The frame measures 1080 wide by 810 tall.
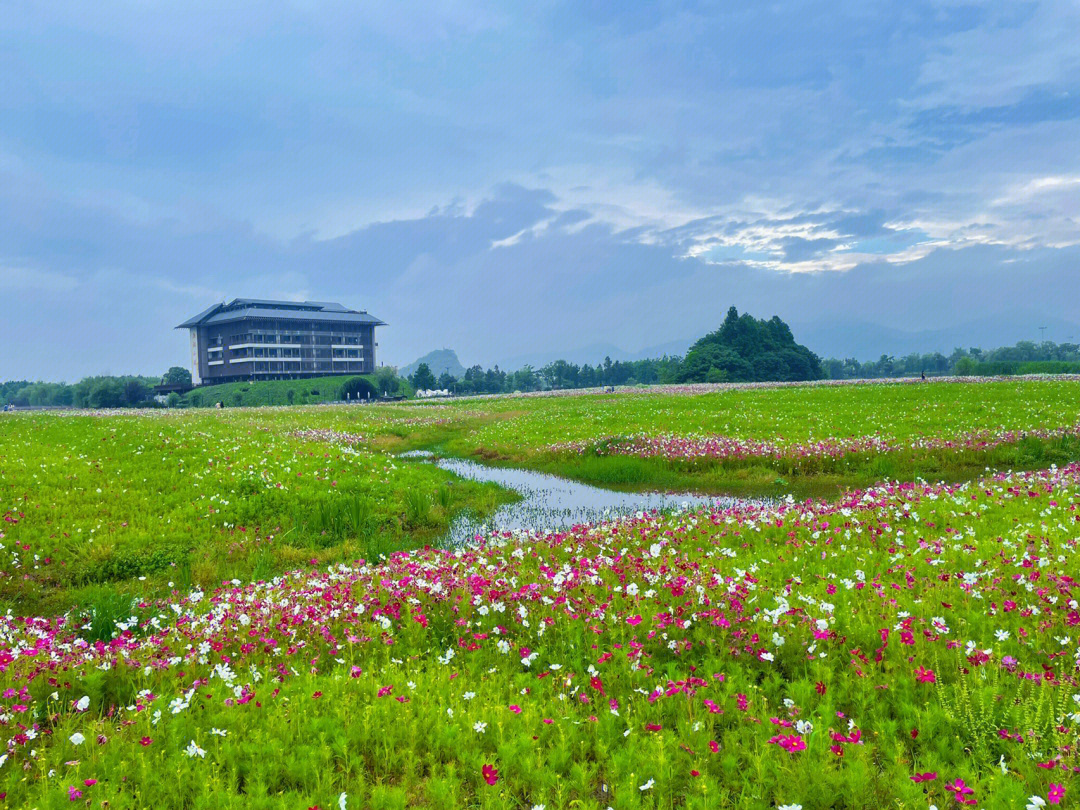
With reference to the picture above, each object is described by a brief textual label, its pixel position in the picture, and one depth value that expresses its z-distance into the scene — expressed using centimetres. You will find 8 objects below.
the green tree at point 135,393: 10612
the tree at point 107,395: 10156
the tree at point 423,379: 12614
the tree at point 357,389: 10375
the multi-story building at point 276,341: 12744
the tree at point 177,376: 14300
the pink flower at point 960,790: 389
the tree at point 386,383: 11085
